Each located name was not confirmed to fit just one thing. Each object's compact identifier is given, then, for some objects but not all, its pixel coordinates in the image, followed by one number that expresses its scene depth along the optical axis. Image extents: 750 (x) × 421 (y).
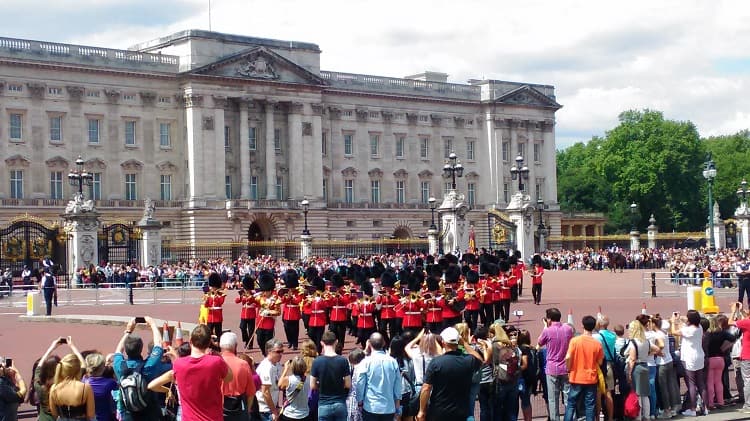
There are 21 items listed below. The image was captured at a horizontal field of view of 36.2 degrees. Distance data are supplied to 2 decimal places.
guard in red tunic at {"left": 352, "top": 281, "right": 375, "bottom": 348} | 20.81
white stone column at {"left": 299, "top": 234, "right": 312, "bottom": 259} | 57.47
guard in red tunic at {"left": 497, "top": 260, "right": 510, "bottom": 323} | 25.75
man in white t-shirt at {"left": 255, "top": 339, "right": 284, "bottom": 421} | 11.71
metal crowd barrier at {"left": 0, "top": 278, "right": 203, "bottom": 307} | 37.53
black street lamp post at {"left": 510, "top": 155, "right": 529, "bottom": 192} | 52.45
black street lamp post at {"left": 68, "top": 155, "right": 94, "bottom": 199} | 47.50
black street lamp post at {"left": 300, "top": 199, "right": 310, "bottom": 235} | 61.31
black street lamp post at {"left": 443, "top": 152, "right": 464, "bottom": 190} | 49.59
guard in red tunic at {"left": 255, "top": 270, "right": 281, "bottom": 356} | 20.86
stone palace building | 62.25
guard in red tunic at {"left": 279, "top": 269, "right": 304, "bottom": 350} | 21.22
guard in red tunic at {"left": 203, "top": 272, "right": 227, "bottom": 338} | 21.52
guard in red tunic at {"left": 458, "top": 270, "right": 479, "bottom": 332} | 23.31
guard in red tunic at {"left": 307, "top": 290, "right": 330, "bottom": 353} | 20.89
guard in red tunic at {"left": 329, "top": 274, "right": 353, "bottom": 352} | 21.17
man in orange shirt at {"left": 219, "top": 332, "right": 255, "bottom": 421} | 10.60
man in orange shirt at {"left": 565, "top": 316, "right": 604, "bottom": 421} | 13.35
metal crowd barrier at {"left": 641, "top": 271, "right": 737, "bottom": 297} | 35.30
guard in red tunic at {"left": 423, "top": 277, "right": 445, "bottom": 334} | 20.31
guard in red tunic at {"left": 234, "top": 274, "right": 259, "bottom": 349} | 21.66
